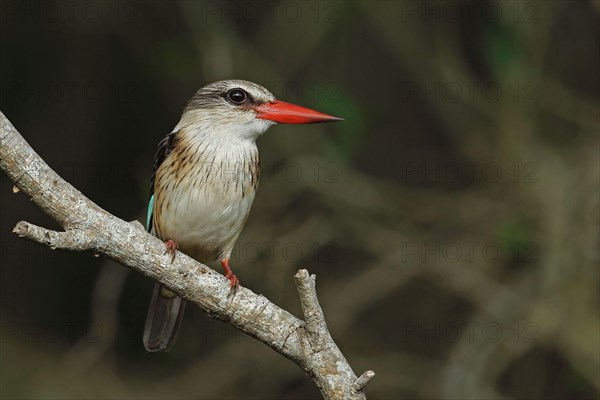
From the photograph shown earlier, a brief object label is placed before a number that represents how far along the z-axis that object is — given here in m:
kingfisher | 6.81
